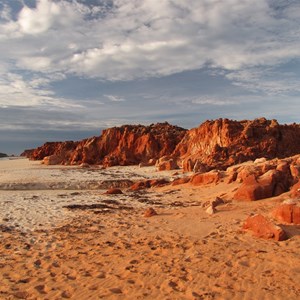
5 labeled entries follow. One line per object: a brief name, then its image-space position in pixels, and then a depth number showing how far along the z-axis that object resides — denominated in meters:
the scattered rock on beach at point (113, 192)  17.82
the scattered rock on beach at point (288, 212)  9.02
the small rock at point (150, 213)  11.60
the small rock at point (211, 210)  11.28
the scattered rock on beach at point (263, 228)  8.00
